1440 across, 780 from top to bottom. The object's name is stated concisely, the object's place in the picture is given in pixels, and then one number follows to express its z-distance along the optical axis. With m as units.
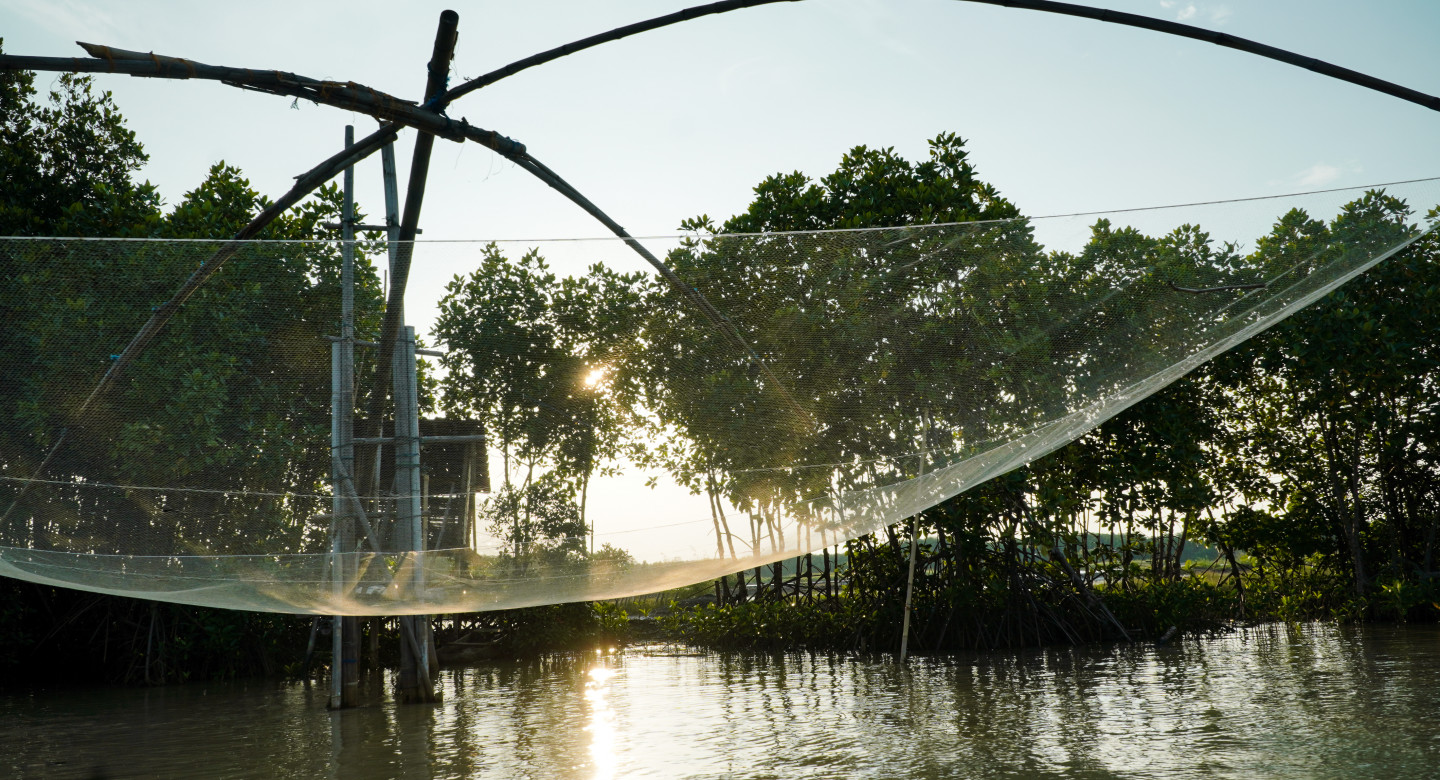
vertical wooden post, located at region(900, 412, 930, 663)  8.83
